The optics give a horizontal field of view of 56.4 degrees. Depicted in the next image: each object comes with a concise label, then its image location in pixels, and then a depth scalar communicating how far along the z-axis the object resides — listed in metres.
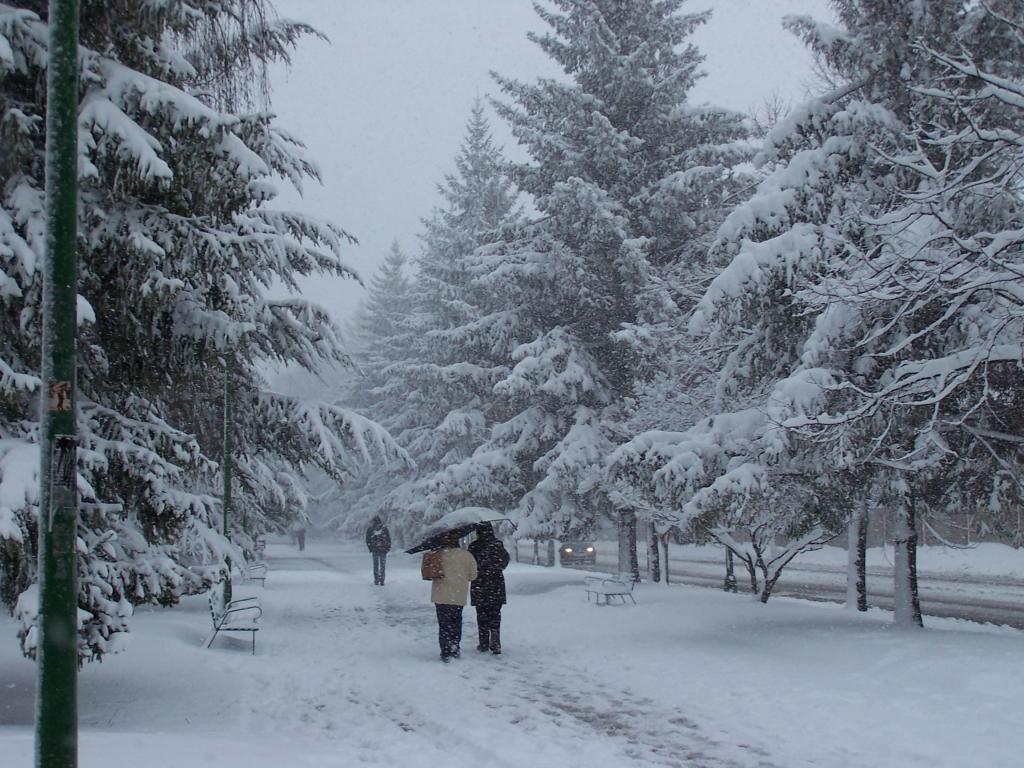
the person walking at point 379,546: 26.98
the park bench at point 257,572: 25.19
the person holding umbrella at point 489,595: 13.59
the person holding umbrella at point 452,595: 13.10
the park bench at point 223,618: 13.84
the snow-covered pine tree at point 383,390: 41.44
